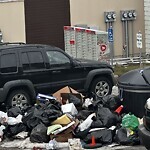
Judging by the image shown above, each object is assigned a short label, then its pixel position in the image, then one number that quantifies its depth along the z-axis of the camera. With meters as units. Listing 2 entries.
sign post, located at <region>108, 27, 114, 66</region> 19.88
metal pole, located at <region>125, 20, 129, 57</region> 25.66
